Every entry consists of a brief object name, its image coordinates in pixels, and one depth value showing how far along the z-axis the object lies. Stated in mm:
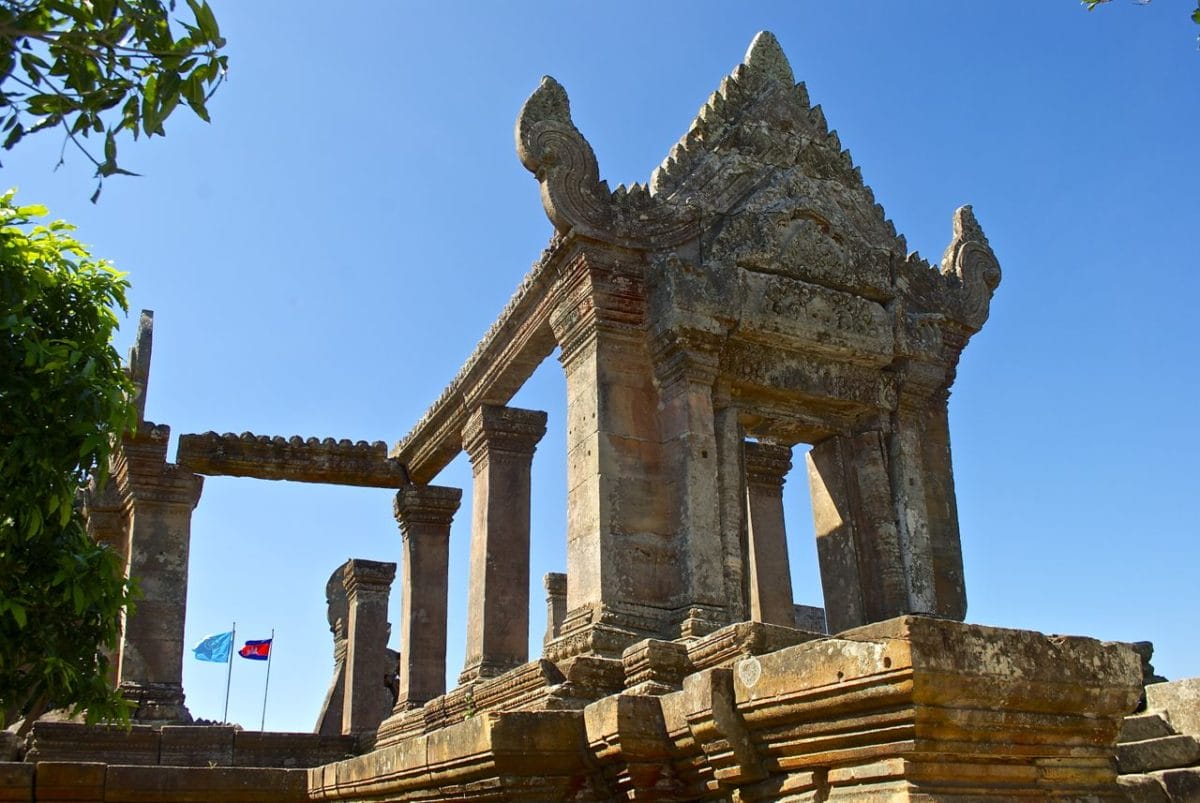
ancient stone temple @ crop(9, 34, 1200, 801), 3930
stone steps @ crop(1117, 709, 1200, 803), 5656
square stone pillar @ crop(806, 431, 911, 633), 10688
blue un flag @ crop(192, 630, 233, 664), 24594
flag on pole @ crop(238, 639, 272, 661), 24688
